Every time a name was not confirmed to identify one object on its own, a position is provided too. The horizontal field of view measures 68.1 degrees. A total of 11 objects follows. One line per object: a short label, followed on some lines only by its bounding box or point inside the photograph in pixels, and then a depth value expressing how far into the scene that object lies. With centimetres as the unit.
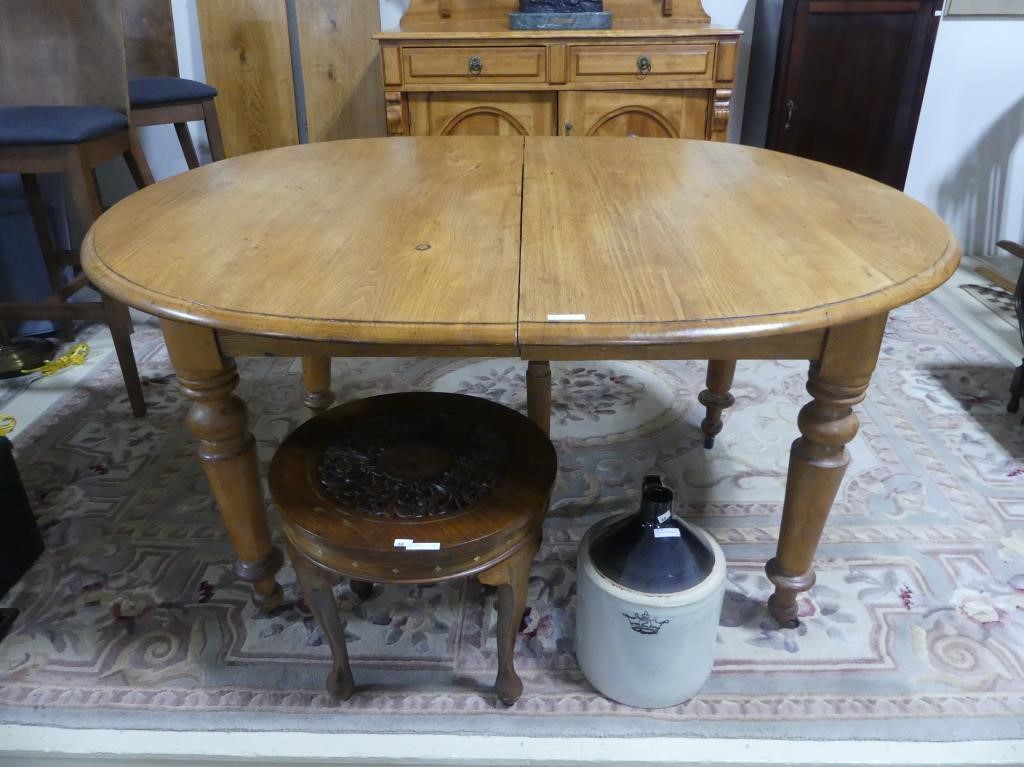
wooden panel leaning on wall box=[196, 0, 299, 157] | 293
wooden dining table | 91
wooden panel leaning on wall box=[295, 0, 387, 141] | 295
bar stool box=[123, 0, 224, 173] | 243
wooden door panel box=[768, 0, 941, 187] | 257
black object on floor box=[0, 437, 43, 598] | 146
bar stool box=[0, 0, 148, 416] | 190
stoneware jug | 111
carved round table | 103
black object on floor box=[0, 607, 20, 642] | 137
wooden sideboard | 247
